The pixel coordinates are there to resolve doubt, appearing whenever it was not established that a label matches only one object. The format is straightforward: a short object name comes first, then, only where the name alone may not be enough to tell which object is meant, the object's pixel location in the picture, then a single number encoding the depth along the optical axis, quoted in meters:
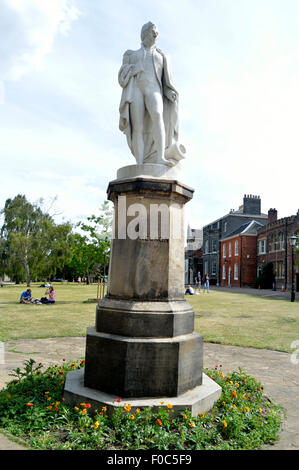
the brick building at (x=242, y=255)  48.09
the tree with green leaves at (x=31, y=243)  41.28
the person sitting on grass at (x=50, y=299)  19.17
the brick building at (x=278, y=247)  38.72
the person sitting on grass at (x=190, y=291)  29.38
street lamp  23.31
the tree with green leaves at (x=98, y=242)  21.12
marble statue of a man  4.71
